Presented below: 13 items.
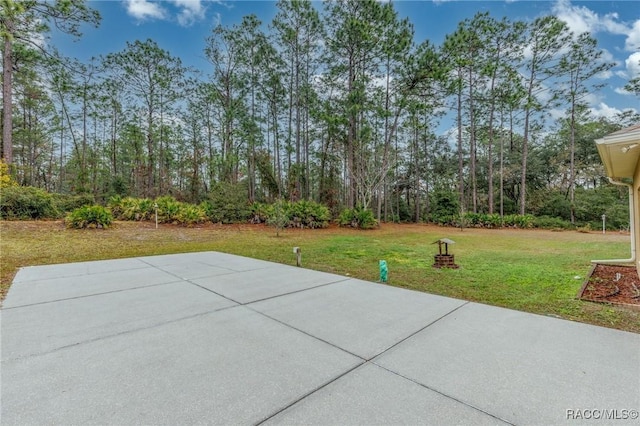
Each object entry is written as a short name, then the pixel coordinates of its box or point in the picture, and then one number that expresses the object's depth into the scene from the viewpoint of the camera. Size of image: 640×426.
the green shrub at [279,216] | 10.65
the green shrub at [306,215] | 13.09
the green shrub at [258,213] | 13.53
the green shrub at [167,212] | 11.72
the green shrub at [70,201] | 12.52
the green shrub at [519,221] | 15.55
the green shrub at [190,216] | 11.81
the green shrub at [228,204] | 12.77
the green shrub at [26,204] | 9.30
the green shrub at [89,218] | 9.00
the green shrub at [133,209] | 11.70
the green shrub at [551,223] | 15.23
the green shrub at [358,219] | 13.68
